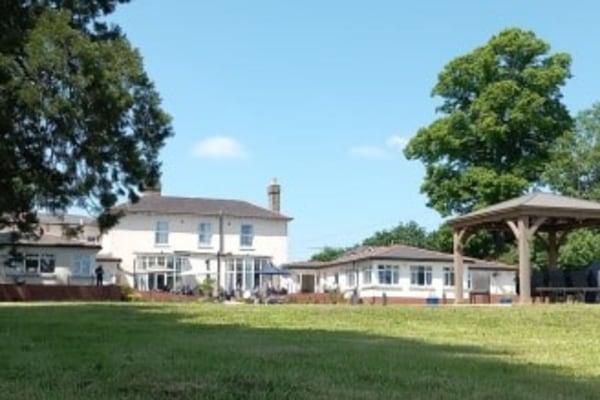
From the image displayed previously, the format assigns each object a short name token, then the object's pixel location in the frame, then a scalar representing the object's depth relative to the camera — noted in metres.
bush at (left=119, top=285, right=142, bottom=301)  51.81
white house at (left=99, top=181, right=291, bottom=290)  71.12
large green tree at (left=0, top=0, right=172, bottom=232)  21.27
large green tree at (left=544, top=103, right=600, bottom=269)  57.38
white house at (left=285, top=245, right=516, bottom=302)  64.31
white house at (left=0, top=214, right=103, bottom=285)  61.62
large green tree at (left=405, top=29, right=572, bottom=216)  55.50
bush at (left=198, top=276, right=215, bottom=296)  63.08
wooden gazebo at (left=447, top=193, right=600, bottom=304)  33.12
